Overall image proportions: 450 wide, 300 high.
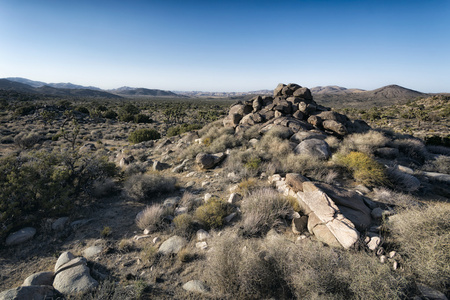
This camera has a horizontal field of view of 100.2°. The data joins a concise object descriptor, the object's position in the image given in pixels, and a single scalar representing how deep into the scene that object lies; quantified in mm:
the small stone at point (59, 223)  5478
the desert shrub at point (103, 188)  7238
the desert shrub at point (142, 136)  19312
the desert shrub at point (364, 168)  6387
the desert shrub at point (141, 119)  33678
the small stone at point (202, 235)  4805
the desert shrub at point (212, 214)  5186
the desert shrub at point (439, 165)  7812
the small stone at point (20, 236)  4895
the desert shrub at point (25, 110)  32725
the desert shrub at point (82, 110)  40000
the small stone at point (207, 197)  6285
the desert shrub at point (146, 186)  7039
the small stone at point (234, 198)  6095
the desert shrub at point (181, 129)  20859
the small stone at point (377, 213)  4682
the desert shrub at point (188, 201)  6129
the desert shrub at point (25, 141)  18234
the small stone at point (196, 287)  3465
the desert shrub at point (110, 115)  37612
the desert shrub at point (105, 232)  5215
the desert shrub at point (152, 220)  5398
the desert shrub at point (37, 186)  5402
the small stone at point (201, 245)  4521
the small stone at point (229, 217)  5336
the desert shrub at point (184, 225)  5016
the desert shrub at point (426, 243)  2857
